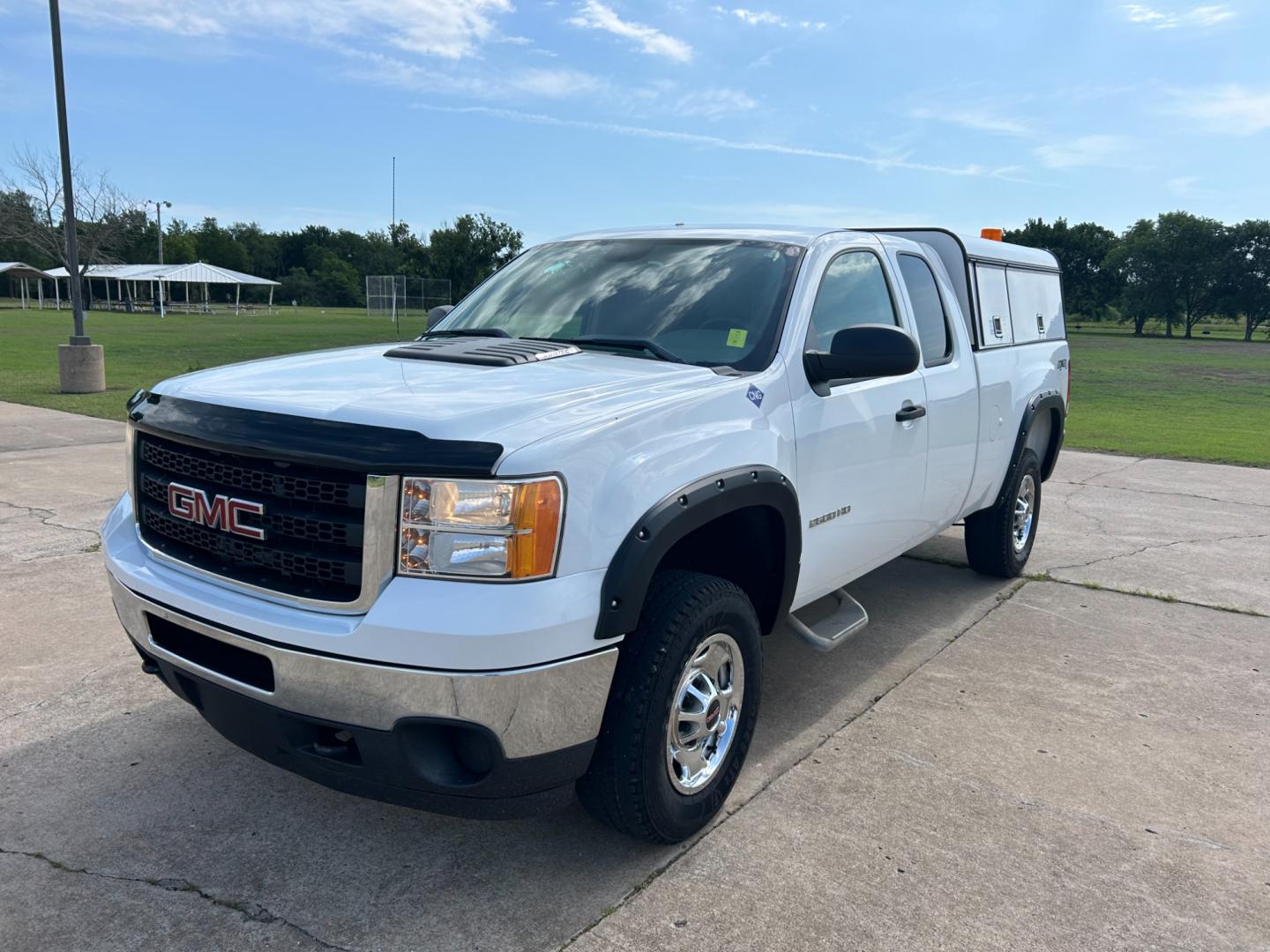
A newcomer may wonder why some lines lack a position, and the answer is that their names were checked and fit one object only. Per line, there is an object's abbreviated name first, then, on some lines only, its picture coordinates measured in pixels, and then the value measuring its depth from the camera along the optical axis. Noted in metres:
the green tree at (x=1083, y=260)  77.88
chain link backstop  45.16
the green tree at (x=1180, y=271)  71.75
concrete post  15.09
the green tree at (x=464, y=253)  51.78
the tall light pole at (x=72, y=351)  14.83
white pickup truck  2.48
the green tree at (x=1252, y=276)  70.31
